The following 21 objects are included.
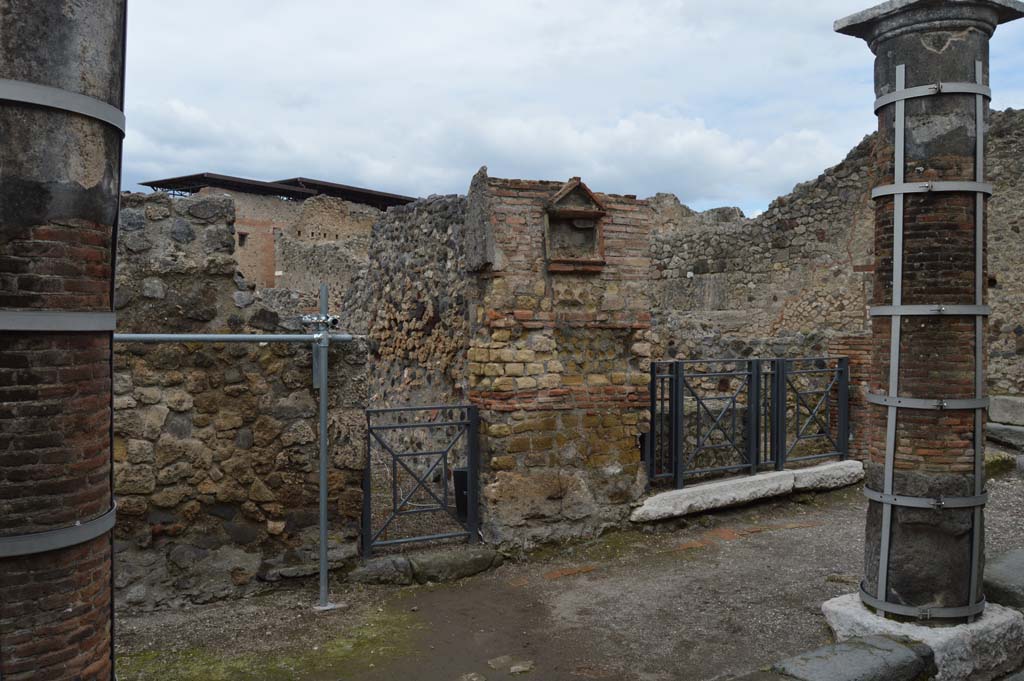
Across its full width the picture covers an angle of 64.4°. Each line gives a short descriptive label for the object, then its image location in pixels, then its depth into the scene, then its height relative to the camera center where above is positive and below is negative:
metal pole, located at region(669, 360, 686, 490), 7.32 -0.72
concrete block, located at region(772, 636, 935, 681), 3.89 -1.55
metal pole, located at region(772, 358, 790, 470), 8.28 -0.70
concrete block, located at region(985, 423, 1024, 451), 9.77 -1.01
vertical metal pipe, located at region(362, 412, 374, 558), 5.84 -1.31
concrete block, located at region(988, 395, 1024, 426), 10.17 -0.74
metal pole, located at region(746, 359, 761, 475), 8.00 -0.62
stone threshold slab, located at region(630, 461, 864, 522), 7.02 -1.35
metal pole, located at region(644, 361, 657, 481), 7.11 -0.76
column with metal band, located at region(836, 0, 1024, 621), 4.42 +0.28
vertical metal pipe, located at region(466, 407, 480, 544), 6.43 -1.12
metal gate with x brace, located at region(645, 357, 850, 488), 7.40 -0.82
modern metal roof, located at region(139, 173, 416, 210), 32.38 +6.39
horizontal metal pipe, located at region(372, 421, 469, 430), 5.86 -0.64
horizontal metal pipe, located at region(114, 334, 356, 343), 4.86 -0.02
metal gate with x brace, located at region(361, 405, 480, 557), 6.16 -1.34
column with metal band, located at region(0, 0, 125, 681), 2.47 +0.06
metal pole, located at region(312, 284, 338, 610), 5.23 -0.72
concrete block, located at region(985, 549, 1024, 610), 5.01 -1.45
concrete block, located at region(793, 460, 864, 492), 8.15 -1.31
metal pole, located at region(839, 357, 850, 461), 8.96 -0.66
